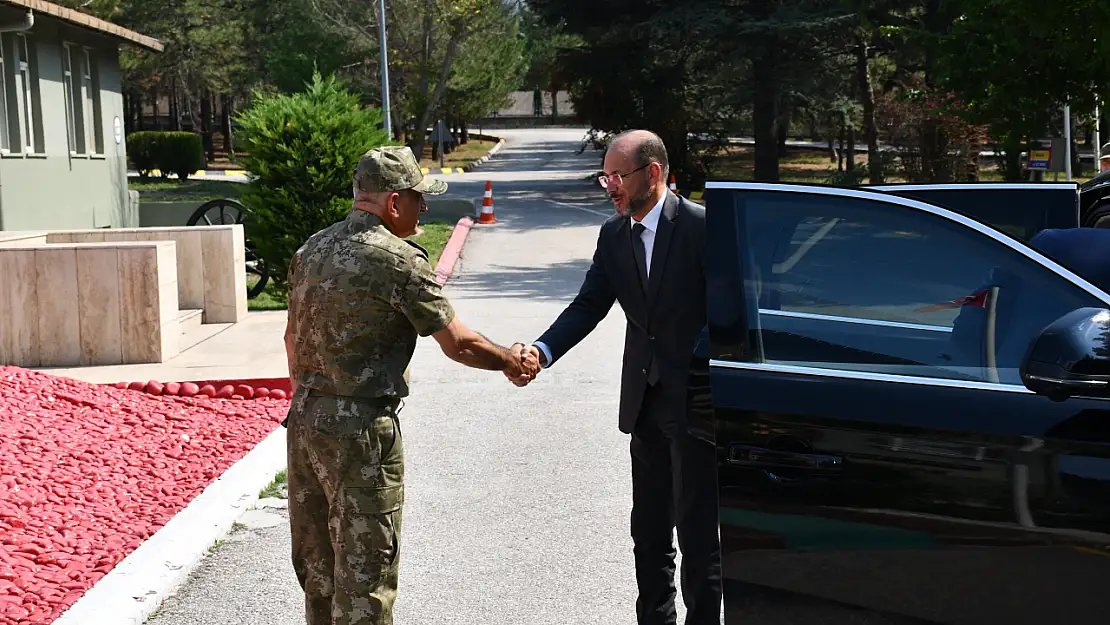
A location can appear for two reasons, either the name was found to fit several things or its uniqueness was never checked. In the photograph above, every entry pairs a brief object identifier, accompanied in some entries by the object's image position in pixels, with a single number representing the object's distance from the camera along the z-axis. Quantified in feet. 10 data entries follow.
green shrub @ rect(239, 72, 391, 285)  47.01
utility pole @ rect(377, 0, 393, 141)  109.81
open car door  11.13
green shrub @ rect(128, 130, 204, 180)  162.30
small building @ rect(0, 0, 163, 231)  56.59
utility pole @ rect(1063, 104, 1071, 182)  93.07
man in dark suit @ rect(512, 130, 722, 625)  14.58
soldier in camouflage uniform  13.47
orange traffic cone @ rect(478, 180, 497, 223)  93.30
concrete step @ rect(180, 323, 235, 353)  39.01
